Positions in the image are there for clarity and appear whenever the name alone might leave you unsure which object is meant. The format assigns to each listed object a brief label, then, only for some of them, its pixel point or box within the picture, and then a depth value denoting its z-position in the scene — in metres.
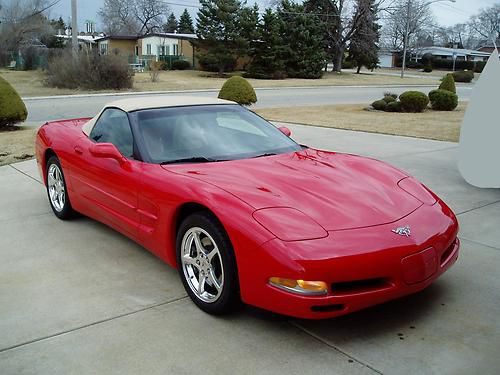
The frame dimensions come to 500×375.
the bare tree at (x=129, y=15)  87.25
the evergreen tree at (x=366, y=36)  51.59
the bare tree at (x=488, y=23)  102.38
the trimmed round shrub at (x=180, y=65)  50.47
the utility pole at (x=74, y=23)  28.23
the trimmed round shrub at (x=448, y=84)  20.81
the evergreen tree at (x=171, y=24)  98.82
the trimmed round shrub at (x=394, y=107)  18.02
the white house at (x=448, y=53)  89.68
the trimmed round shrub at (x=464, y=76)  45.66
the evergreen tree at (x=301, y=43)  44.78
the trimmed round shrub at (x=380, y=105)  18.34
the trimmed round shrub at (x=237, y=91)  15.72
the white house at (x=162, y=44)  56.11
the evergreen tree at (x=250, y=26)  43.47
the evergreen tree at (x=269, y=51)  43.91
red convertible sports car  2.80
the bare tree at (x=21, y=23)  47.53
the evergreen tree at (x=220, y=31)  43.25
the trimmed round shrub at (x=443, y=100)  18.64
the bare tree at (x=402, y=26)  79.50
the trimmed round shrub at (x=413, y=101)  17.53
